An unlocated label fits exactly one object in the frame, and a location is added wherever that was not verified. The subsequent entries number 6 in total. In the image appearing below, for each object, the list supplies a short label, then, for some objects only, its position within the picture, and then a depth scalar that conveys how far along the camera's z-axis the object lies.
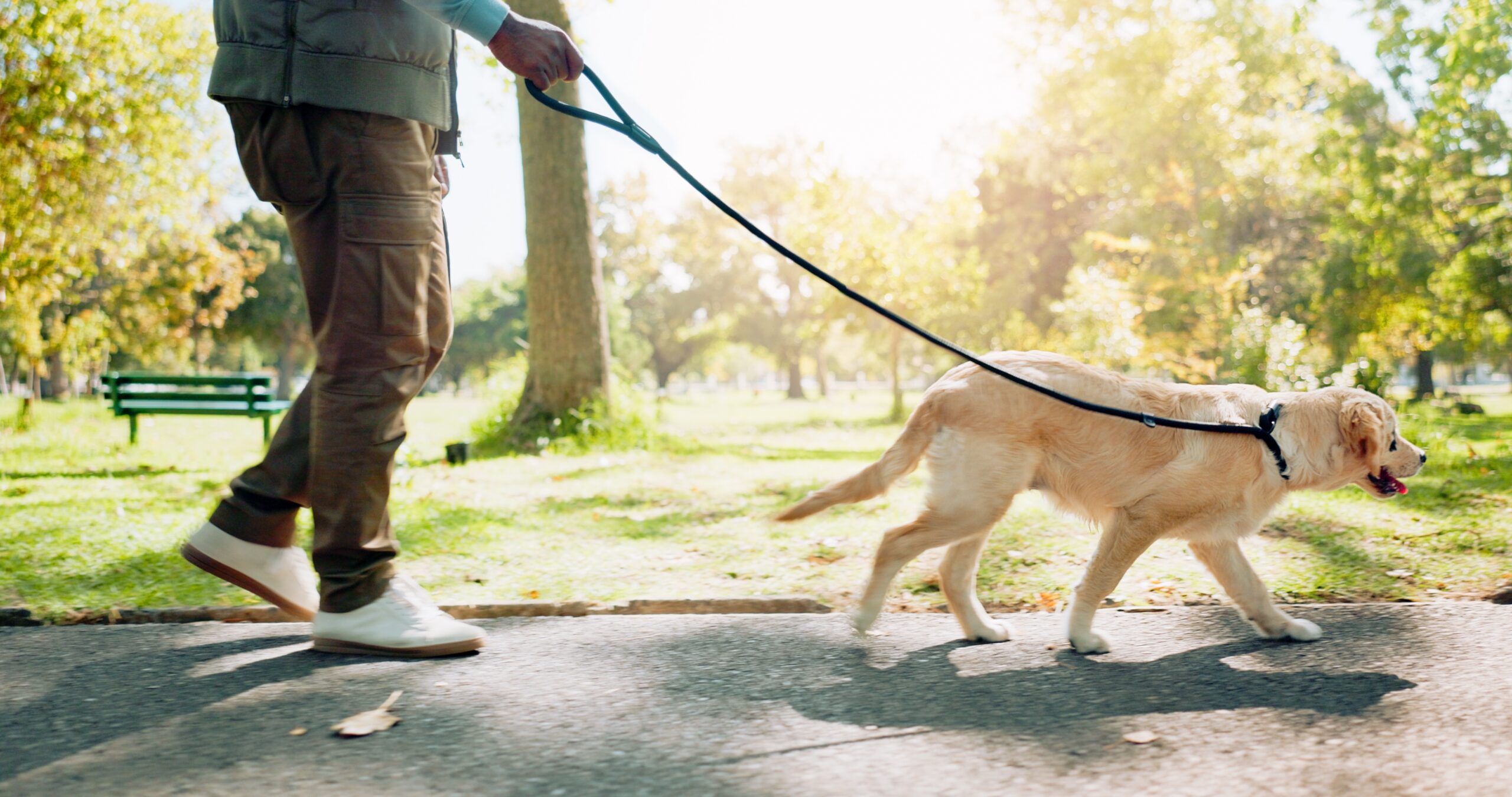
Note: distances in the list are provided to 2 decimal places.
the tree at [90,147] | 12.03
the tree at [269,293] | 44.25
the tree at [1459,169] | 13.59
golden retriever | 3.14
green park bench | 11.30
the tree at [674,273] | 50.19
